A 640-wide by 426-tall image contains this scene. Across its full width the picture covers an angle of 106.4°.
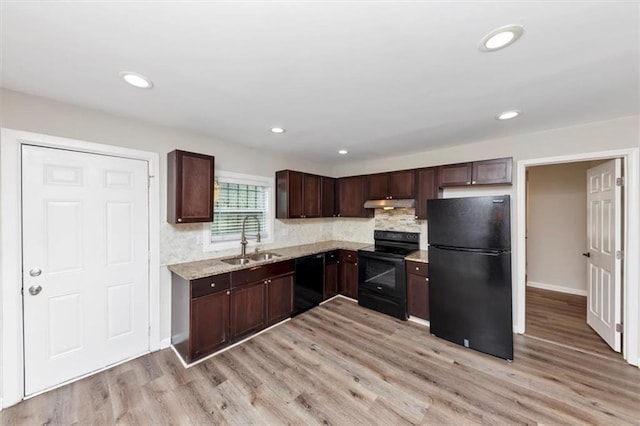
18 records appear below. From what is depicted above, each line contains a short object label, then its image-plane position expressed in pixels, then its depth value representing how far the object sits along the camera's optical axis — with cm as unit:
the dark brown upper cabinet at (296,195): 373
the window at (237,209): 317
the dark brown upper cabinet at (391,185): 362
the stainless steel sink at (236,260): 307
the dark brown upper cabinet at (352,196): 422
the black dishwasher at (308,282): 345
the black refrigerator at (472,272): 246
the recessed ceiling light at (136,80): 163
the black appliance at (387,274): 332
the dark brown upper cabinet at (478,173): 287
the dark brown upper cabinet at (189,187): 253
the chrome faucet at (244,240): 334
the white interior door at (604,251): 249
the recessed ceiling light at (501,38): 122
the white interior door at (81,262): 196
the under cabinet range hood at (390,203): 357
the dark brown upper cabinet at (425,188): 338
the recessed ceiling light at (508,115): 226
